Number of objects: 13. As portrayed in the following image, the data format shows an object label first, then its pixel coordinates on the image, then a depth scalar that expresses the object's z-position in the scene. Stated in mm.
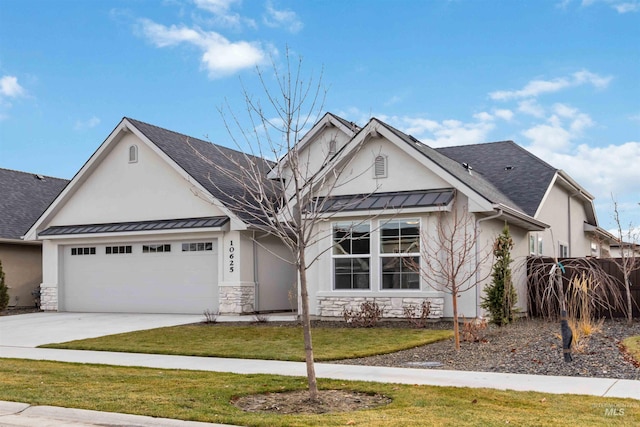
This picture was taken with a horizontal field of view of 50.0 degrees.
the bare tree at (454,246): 17062
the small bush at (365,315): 17047
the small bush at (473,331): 13742
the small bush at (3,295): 23750
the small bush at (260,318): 18664
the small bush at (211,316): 18864
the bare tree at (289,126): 8352
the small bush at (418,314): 16688
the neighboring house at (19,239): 26328
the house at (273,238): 17609
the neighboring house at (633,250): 18127
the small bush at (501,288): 15805
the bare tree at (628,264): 17344
